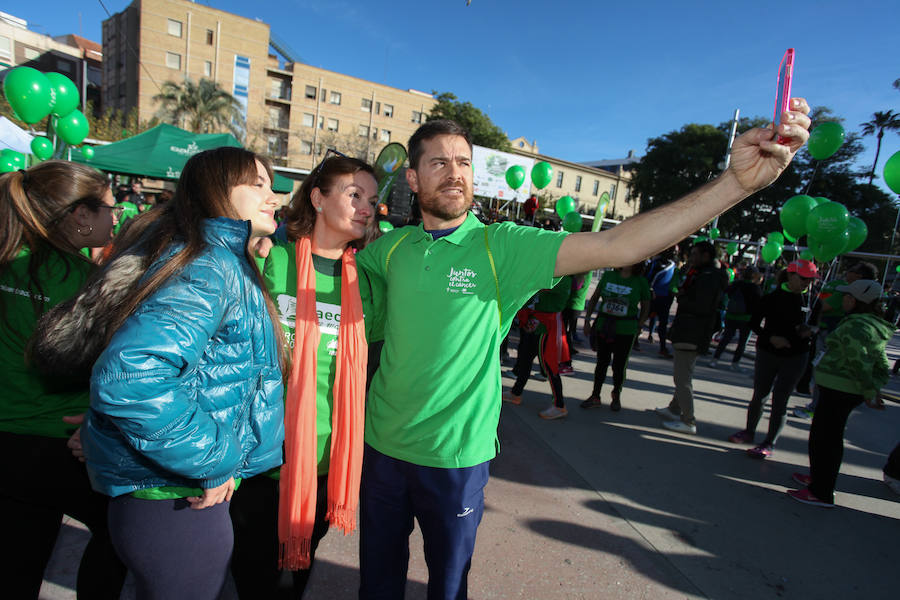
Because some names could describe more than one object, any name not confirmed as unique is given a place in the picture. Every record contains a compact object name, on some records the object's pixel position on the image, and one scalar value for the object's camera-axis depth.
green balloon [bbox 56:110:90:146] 7.62
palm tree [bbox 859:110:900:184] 27.00
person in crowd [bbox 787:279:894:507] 3.27
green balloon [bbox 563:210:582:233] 8.16
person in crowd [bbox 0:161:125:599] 1.45
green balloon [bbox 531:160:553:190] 10.47
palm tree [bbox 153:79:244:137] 31.61
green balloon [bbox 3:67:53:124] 5.94
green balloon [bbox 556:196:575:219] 9.80
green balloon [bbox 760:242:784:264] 10.01
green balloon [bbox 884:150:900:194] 3.76
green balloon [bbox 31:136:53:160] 8.09
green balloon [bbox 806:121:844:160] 5.27
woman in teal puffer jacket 1.02
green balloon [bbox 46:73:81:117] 6.55
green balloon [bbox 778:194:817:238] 6.10
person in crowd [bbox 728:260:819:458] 4.04
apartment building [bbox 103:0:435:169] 39.19
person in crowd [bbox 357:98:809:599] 1.56
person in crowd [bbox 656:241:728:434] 4.52
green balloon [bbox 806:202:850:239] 5.41
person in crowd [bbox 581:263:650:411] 4.92
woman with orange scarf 1.61
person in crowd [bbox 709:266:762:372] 7.58
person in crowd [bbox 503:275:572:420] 4.67
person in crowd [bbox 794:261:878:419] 5.14
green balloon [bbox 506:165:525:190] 11.29
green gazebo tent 10.85
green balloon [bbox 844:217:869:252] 6.26
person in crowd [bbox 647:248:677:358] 8.21
